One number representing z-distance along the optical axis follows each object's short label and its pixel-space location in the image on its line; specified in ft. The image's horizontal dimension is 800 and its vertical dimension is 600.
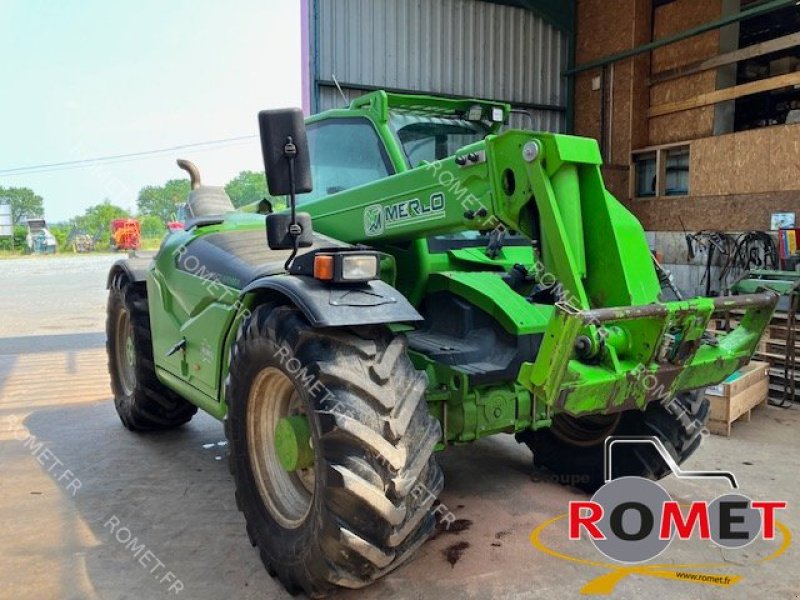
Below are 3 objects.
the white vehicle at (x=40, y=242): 156.68
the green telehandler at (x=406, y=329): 8.09
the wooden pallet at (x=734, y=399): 16.83
